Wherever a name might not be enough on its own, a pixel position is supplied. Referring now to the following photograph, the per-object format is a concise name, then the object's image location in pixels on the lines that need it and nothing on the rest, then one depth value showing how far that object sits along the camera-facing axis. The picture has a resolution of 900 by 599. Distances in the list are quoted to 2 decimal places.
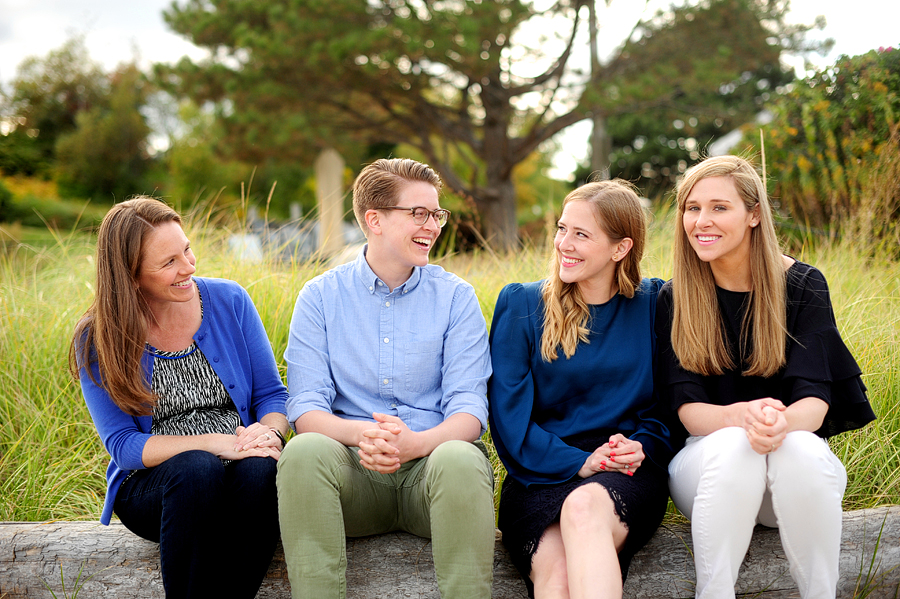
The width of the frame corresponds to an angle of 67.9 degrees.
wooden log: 2.15
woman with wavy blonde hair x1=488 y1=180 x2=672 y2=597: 2.09
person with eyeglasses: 1.88
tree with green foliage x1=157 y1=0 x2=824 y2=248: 9.43
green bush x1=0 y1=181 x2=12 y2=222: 19.16
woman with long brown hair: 1.93
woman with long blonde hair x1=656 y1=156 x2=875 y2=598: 1.94
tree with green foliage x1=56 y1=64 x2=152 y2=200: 28.02
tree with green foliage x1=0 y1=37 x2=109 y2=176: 30.08
